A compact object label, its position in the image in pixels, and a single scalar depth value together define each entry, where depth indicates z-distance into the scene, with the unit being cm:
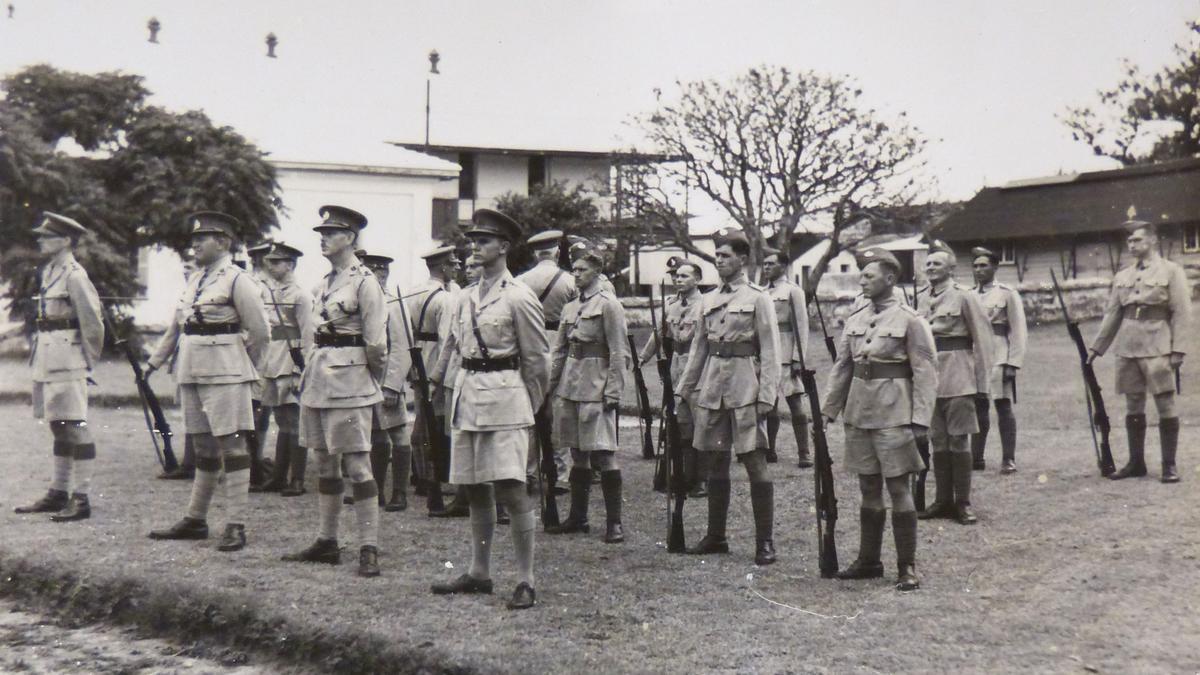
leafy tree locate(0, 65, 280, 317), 1603
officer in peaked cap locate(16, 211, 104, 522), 828
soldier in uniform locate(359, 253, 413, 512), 870
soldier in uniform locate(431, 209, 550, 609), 588
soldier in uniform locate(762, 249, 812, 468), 1046
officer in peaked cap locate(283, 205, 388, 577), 666
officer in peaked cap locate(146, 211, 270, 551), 726
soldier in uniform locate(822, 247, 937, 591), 627
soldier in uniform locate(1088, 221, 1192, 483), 888
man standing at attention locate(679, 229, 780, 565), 685
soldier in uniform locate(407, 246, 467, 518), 914
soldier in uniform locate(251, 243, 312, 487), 959
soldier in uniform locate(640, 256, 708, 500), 928
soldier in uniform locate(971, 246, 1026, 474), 980
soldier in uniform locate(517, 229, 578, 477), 855
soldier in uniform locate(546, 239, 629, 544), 766
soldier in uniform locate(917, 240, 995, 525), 809
